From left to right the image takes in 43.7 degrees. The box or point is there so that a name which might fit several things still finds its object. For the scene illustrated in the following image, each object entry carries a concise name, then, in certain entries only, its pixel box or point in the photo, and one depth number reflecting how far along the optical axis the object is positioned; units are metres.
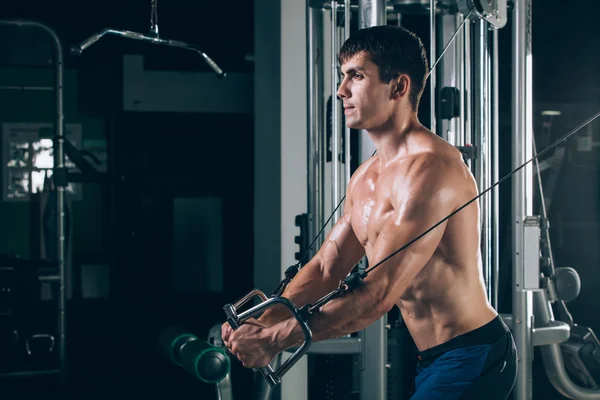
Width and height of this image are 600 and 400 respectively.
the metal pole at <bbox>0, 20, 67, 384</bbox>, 4.17
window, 7.38
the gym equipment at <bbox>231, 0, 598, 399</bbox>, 2.23
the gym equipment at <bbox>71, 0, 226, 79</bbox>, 2.98
